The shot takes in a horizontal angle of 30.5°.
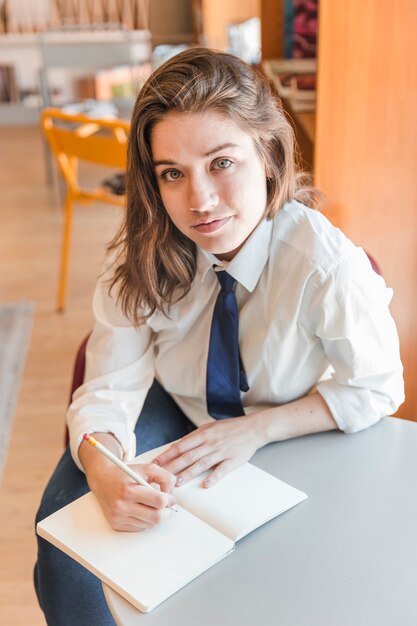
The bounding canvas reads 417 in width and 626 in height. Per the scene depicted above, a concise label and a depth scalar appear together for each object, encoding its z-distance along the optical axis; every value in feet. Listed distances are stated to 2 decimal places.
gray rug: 8.24
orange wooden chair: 9.15
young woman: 3.67
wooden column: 4.84
